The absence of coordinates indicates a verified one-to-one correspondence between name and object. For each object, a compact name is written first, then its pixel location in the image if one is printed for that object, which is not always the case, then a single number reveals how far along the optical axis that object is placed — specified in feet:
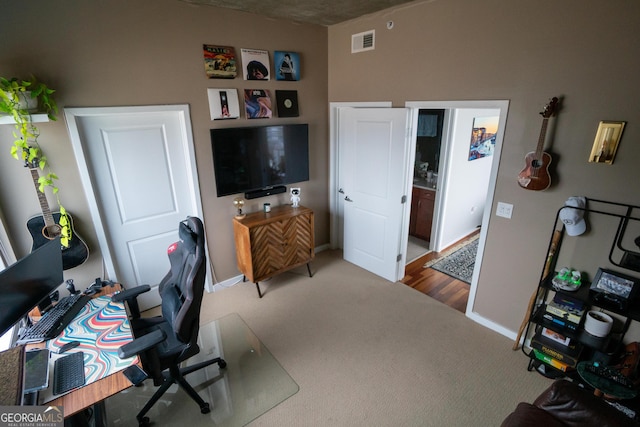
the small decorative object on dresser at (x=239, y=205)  10.85
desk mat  5.03
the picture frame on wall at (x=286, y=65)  10.65
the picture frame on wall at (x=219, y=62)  9.25
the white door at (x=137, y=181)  8.34
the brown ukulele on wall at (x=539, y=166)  6.95
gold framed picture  6.32
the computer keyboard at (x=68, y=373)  4.65
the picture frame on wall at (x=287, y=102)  11.04
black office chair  5.76
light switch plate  8.30
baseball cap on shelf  6.91
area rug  12.43
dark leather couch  4.69
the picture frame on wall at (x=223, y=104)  9.61
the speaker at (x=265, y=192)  11.07
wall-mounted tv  10.15
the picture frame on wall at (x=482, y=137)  13.57
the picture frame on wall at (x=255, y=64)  9.96
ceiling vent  10.31
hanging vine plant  6.31
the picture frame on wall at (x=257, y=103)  10.37
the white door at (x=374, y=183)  10.55
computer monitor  5.01
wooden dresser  10.54
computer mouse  5.27
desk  4.42
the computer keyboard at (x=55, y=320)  5.48
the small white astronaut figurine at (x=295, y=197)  12.07
